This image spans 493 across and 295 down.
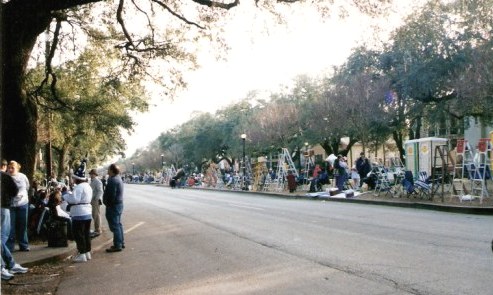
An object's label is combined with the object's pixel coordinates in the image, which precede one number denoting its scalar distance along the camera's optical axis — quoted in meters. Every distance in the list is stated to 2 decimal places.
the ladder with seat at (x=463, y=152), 17.77
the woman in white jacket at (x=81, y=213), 9.38
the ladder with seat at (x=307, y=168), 34.38
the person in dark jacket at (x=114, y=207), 10.31
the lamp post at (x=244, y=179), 39.59
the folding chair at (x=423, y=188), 19.52
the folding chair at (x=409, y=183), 20.08
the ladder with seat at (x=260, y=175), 37.14
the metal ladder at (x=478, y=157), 16.56
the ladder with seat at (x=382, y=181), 22.66
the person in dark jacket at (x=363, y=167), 25.89
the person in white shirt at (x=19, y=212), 8.99
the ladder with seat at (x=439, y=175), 18.08
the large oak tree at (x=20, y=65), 11.38
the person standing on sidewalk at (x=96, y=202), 13.22
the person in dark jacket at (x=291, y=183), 31.55
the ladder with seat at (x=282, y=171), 33.39
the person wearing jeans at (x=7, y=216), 8.02
